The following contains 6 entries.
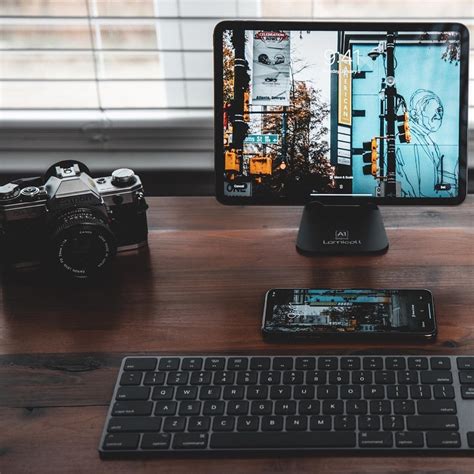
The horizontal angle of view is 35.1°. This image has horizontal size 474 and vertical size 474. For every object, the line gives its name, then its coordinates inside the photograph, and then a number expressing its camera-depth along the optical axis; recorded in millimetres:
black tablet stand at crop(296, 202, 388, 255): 1192
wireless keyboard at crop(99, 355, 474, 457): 834
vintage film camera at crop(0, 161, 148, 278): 1118
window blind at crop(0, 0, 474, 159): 1533
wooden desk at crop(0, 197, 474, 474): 837
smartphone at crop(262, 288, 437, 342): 1000
